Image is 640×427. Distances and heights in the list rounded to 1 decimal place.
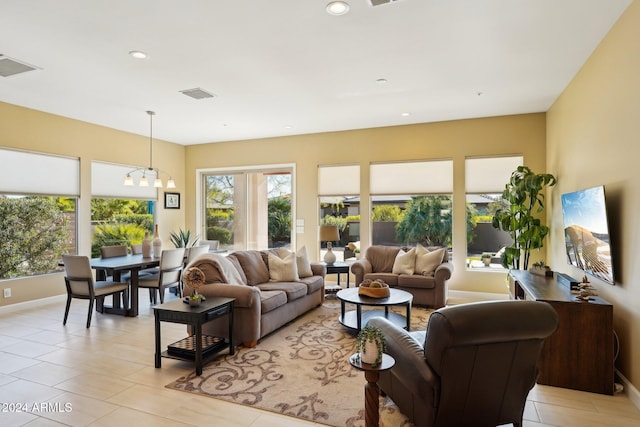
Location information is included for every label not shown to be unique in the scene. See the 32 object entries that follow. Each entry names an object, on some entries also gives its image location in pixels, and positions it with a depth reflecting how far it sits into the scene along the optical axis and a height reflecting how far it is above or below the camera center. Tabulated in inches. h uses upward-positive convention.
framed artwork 312.7 +14.2
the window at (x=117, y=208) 259.4 +7.1
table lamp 248.1 -13.6
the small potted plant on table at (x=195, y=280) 142.3 -24.4
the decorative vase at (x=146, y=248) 229.6 -19.1
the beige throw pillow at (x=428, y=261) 223.1 -28.0
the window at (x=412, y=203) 253.4 +9.1
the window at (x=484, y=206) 240.4 +6.1
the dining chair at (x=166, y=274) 209.5 -33.4
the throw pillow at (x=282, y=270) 201.3 -29.3
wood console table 117.5 -43.5
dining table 193.8 -27.3
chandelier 229.2 +35.5
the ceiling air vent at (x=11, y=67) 151.7 +64.5
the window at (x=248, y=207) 304.7 +7.9
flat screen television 123.1 -6.6
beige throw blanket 164.9 -23.6
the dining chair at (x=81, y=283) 182.2 -32.8
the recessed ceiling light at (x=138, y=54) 143.6 +63.9
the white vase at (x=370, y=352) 81.7 -30.2
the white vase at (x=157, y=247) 231.0 -18.8
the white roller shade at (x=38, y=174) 210.4 +26.7
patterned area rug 106.7 -55.6
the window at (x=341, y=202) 278.1 +10.6
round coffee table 162.8 -39.9
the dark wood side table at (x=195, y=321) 130.1 -37.4
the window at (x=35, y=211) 211.2 +4.3
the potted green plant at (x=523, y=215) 198.2 -0.1
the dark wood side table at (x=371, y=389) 81.9 -39.6
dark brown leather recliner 77.6 -32.8
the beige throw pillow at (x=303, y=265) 215.0 -28.5
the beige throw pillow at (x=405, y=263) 227.0 -29.2
